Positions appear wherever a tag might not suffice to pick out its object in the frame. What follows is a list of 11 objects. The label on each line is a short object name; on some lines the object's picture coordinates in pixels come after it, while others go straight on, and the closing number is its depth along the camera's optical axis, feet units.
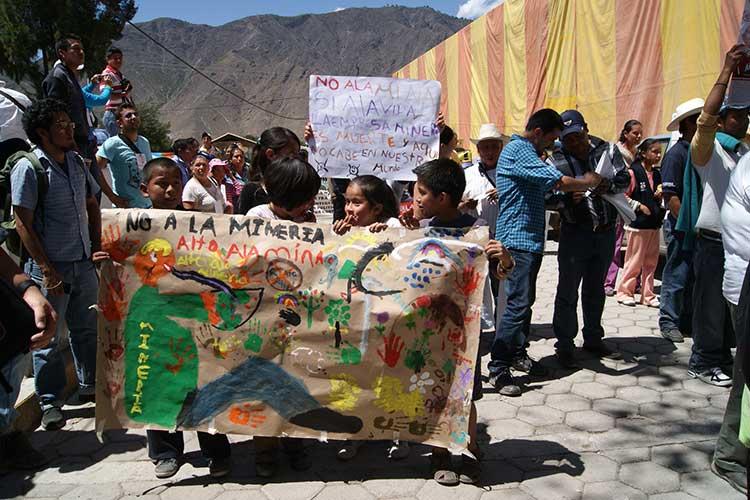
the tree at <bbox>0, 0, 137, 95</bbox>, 75.46
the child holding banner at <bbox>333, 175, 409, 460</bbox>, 10.50
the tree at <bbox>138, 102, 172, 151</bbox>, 138.31
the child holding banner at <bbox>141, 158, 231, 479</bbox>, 9.93
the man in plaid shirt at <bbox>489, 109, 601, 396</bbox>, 12.75
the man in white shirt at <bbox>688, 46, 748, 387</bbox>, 13.25
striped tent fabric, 26.94
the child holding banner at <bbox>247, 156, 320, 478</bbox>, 9.95
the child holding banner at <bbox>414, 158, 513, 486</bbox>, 9.49
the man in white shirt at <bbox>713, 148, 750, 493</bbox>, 9.48
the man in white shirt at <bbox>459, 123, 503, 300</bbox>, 16.19
